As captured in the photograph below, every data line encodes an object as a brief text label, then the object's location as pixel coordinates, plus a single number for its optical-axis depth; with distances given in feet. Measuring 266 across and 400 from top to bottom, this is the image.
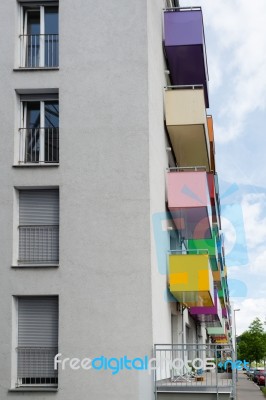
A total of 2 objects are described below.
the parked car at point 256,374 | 193.75
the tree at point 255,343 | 255.09
